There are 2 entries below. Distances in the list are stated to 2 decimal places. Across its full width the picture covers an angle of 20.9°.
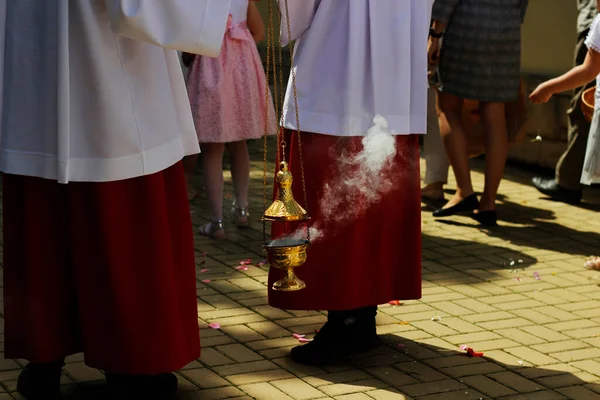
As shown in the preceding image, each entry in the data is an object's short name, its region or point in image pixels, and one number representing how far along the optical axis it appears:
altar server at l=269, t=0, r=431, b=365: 6.62
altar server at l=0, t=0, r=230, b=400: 5.54
